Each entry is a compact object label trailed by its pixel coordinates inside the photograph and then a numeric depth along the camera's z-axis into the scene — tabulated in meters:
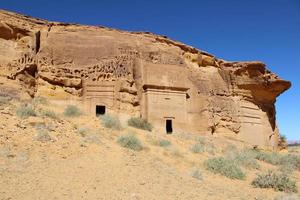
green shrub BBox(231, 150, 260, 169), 15.47
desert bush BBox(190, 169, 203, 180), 11.00
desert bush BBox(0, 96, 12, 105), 14.75
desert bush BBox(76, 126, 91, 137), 12.28
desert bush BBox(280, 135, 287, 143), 29.41
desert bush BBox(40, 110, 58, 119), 13.68
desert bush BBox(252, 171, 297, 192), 11.26
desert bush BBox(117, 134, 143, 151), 12.93
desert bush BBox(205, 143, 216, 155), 17.45
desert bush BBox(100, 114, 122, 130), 15.90
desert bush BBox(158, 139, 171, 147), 15.52
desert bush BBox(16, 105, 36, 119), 12.51
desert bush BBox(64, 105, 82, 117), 16.84
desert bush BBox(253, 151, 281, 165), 18.45
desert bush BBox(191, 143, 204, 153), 16.41
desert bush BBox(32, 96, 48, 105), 18.25
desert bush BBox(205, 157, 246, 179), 12.46
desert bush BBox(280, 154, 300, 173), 16.03
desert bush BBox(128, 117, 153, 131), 19.88
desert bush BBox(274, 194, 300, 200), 9.20
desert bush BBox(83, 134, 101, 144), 11.67
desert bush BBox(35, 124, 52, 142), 10.72
